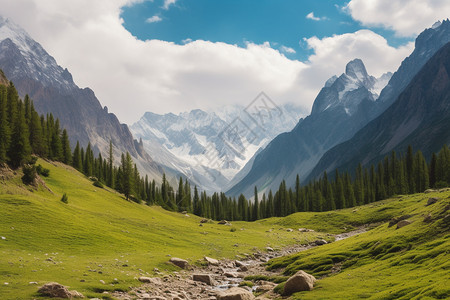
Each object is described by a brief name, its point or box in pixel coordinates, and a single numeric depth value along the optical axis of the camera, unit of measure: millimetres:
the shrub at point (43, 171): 92456
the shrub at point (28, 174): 64769
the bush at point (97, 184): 123144
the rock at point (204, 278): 40659
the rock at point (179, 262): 46219
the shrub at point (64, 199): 68688
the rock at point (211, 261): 52156
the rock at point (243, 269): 52094
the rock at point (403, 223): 47756
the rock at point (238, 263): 54250
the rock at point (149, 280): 35875
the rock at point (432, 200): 60756
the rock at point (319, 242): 81238
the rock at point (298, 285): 32594
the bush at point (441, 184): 129250
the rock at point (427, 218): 41744
